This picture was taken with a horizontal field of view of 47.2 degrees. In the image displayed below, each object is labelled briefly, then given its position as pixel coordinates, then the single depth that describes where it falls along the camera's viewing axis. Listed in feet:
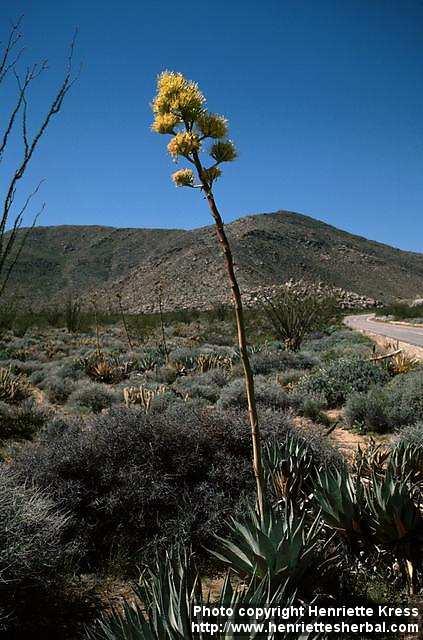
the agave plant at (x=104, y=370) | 47.57
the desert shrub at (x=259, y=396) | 31.42
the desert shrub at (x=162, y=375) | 46.13
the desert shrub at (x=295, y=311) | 65.72
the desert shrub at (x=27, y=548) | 11.05
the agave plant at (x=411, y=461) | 15.31
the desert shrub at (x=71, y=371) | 46.88
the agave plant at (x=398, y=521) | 11.41
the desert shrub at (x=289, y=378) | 41.76
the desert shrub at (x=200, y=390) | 36.91
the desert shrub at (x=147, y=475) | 14.70
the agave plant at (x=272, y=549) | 9.97
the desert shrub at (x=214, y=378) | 41.50
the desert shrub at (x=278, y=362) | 47.70
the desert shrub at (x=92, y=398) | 35.99
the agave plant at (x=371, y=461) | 16.92
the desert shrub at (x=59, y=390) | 39.91
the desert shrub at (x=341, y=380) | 35.83
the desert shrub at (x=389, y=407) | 28.19
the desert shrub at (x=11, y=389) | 37.73
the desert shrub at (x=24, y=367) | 51.06
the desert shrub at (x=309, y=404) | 31.95
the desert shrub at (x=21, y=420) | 29.53
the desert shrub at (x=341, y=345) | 52.13
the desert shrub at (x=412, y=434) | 21.69
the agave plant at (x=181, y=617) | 7.43
